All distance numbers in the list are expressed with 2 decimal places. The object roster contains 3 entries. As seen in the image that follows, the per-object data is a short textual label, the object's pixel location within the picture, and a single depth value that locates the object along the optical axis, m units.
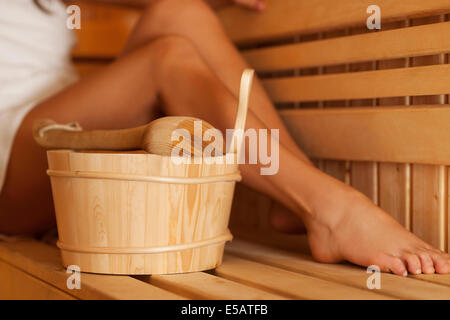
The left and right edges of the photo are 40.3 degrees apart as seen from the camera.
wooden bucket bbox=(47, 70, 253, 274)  0.90
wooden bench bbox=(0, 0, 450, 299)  0.92
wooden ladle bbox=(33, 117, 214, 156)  0.89
